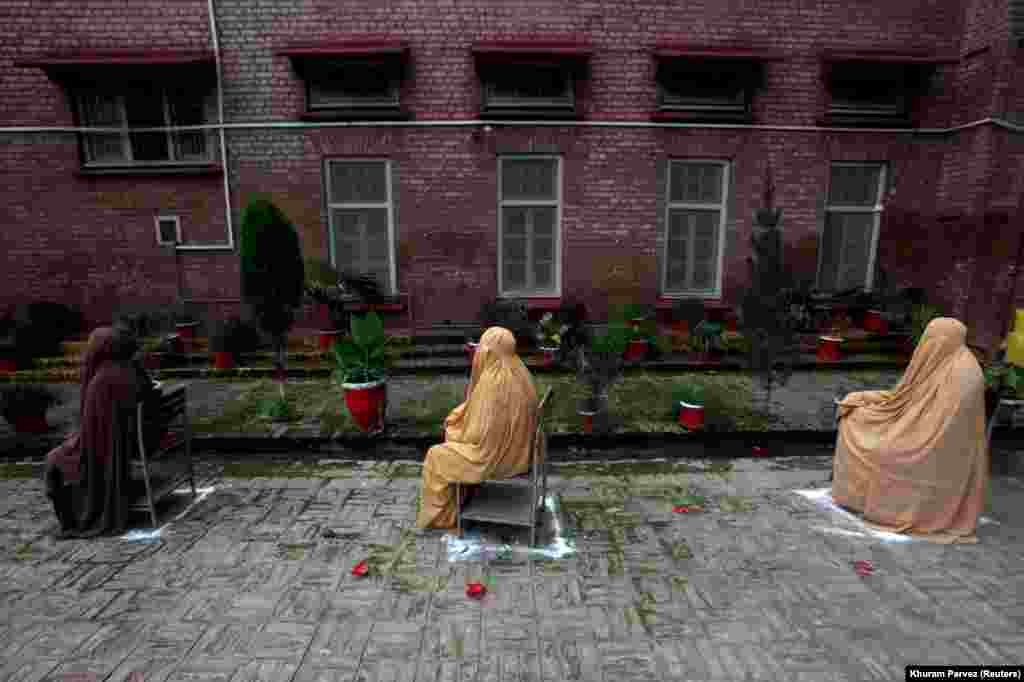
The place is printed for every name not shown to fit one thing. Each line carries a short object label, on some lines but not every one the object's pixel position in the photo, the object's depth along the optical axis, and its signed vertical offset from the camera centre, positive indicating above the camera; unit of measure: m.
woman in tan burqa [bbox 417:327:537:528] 3.91 -1.27
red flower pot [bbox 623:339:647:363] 8.64 -1.58
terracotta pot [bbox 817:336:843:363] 8.61 -1.54
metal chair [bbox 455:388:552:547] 3.93 -2.00
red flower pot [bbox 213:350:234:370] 8.41 -1.74
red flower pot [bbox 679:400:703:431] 6.15 -1.90
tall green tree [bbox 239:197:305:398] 6.14 -0.17
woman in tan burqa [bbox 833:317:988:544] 4.04 -1.53
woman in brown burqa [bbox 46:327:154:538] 4.14 -1.58
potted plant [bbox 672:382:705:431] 6.16 -1.79
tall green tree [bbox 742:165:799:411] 5.95 -0.60
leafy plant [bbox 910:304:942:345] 8.42 -1.00
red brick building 8.41 +1.86
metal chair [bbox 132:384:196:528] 4.25 -1.72
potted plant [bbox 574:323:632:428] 6.20 -1.35
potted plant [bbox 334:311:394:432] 6.00 -1.40
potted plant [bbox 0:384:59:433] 5.94 -1.78
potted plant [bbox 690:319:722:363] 8.52 -1.43
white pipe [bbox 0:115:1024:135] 8.64 +2.09
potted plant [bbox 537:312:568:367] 8.47 -1.36
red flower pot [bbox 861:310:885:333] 9.23 -1.17
